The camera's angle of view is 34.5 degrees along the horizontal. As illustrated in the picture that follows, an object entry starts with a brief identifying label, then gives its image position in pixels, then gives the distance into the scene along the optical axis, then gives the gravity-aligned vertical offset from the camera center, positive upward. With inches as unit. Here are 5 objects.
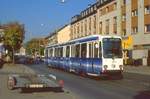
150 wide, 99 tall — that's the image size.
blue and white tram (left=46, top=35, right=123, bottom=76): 665.6 +5.5
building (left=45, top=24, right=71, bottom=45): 2871.3 +298.2
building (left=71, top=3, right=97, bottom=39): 2126.5 +336.8
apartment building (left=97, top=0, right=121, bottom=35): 1691.2 +301.8
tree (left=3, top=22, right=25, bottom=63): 1583.7 +135.9
